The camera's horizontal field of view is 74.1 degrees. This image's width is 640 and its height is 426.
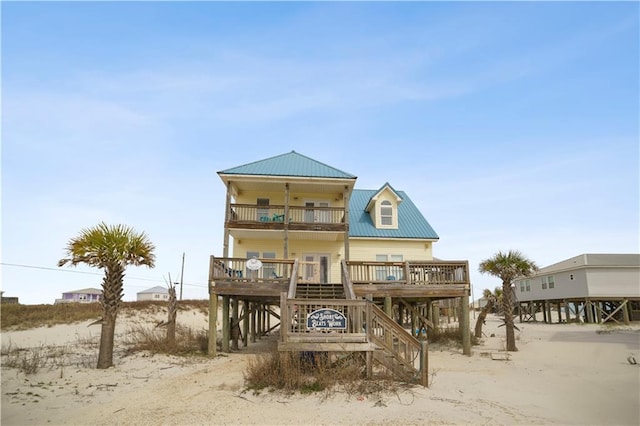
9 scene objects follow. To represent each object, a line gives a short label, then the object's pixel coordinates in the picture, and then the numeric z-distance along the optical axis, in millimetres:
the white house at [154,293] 85625
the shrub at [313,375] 10594
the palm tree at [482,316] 23995
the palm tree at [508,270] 19703
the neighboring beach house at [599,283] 37531
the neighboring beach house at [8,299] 45003
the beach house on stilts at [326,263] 12086
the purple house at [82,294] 83375
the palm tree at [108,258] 14234
